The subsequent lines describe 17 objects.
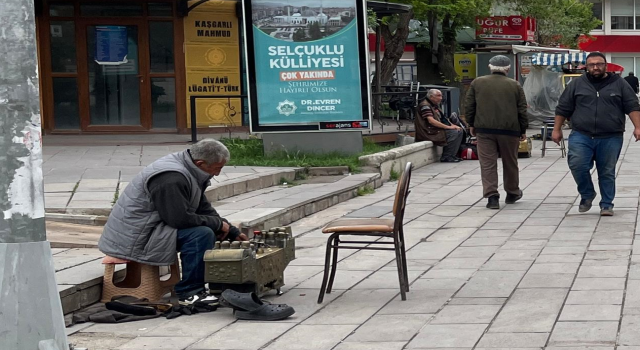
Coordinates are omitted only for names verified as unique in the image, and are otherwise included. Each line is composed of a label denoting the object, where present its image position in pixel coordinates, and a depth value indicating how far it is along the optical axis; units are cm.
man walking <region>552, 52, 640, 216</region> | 1027
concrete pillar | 497
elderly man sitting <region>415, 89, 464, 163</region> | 1733
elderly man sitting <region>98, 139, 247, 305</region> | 688
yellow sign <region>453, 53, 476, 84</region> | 3275
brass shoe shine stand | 677
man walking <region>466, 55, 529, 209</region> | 1131
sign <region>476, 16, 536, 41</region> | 3522
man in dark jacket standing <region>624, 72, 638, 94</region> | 3972
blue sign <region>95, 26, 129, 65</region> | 1838
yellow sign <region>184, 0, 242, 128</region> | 1881
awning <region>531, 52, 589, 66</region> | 2708
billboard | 1453
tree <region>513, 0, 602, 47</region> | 3406
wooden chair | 683
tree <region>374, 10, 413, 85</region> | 2564
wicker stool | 695
